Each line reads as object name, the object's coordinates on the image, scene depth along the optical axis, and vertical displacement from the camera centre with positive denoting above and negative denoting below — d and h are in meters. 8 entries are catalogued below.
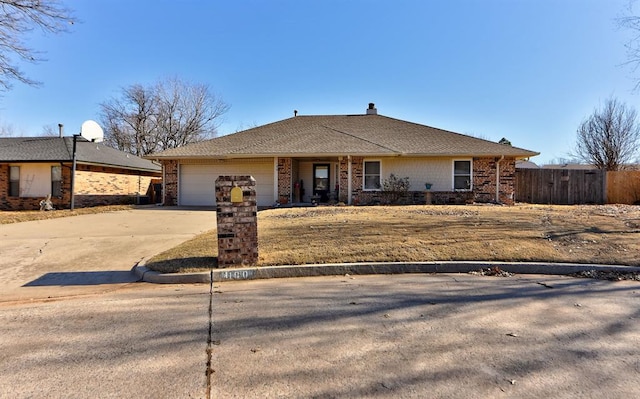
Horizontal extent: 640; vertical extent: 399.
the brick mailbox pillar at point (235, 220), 6.12 -0.34
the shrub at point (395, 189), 16.53 +0.53
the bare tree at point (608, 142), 28.14 +4.69
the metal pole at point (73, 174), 17.25 +1.24
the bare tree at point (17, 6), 11.27 +6.05
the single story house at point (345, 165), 16.69 +1.72
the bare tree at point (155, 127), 38.62 +7.86
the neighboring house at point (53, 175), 19.27 +1.32
